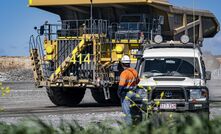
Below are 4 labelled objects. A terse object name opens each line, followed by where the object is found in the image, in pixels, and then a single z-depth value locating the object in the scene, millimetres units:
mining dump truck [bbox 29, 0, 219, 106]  23500
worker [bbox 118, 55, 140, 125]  13586
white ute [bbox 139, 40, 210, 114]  15359
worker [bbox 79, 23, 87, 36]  24316
